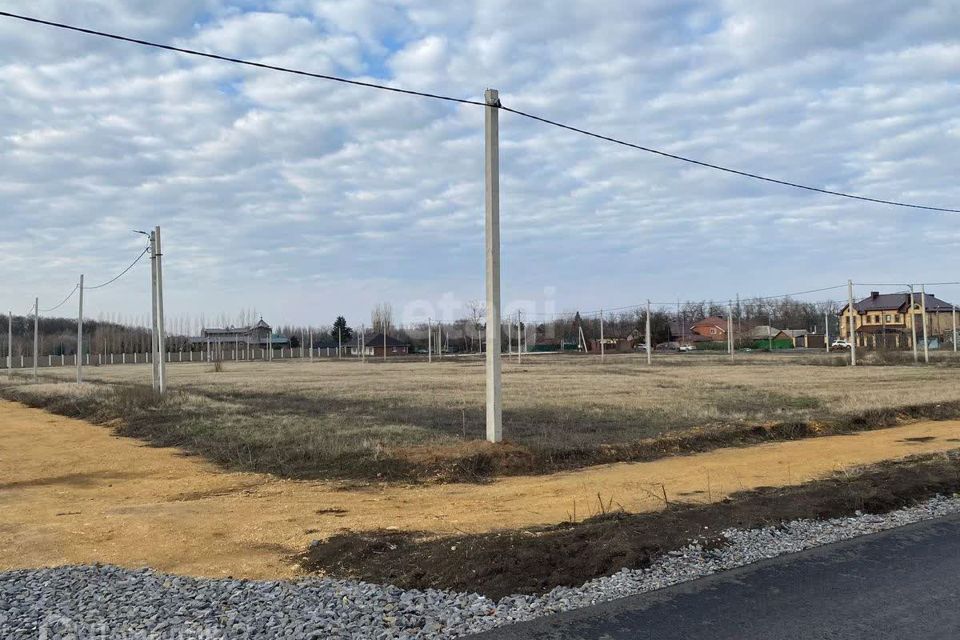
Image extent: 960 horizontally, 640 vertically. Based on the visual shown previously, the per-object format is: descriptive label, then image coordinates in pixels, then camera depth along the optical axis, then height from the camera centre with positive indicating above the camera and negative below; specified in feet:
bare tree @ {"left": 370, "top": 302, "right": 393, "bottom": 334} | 480.56 +15.84
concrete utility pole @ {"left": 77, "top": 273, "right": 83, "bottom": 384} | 135.21 +0.90
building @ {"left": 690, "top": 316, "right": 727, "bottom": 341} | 445.37 +7.07
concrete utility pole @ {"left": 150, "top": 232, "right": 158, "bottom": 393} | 98.43 +8.19
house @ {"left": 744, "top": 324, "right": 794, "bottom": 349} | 356.79 +0.62
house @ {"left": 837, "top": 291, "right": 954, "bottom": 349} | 313.12 +9.06
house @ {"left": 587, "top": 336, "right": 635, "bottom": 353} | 381.97 -2.25
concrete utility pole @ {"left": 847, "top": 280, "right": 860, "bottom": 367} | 162.01 -0.83
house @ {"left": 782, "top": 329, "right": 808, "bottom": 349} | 371.29 +1.13
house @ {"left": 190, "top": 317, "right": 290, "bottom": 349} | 442.09 +6.04
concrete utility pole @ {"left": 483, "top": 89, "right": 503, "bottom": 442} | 43.50 +5.23
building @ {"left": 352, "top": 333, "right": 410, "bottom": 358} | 408.73 -1.73
